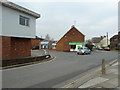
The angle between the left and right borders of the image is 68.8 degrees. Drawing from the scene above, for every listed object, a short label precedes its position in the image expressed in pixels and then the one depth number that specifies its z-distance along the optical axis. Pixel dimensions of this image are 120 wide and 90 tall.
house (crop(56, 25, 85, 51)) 29.97
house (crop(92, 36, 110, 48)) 58.50
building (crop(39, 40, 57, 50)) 34.61
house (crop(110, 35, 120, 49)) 47.62
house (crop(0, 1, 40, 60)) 9.23
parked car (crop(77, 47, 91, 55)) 19.49
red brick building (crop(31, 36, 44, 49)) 36.08
